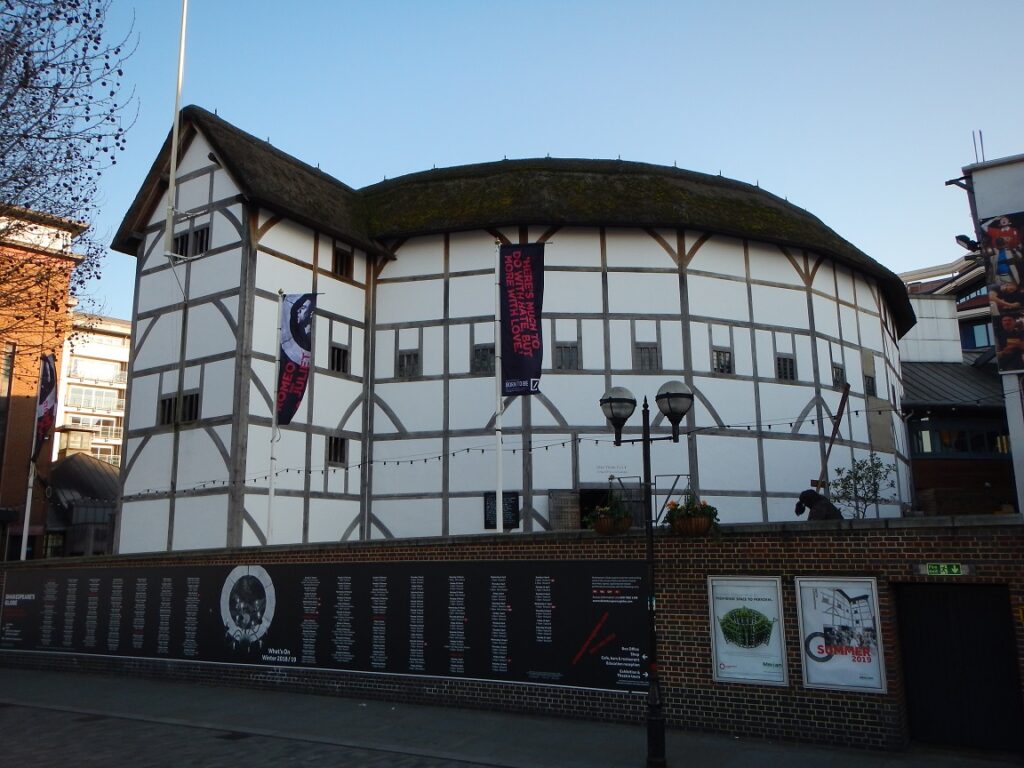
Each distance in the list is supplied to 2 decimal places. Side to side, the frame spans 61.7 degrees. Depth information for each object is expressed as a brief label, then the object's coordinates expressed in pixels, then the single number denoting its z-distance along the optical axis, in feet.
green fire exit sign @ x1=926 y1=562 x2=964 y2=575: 33.23
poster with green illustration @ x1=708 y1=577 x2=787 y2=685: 36.32
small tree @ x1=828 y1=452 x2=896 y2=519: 81.71
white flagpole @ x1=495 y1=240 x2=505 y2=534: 53.11
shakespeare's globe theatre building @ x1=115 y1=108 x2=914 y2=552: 75.61
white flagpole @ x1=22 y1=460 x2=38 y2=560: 74.82
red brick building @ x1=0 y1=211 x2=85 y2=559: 37.42
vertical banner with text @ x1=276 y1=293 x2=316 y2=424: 69.72
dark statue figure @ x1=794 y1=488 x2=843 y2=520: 39.63
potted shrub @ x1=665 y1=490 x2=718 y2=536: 37.99
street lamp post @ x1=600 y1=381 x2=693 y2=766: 32.12
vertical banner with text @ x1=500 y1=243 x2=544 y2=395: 56.44
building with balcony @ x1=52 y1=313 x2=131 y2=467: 203.41
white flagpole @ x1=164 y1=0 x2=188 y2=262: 77.25
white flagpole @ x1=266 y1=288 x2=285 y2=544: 64.83
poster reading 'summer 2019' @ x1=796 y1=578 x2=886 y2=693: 34.45
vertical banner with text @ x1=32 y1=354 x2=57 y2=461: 78.12
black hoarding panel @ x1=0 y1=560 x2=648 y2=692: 40.32
